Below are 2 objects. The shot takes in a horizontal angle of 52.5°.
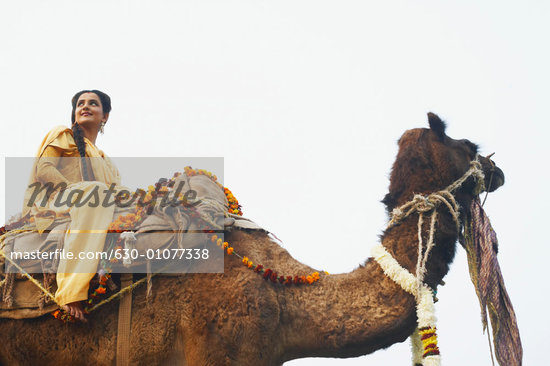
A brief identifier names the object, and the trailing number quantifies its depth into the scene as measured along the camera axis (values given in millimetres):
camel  4758
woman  4887
